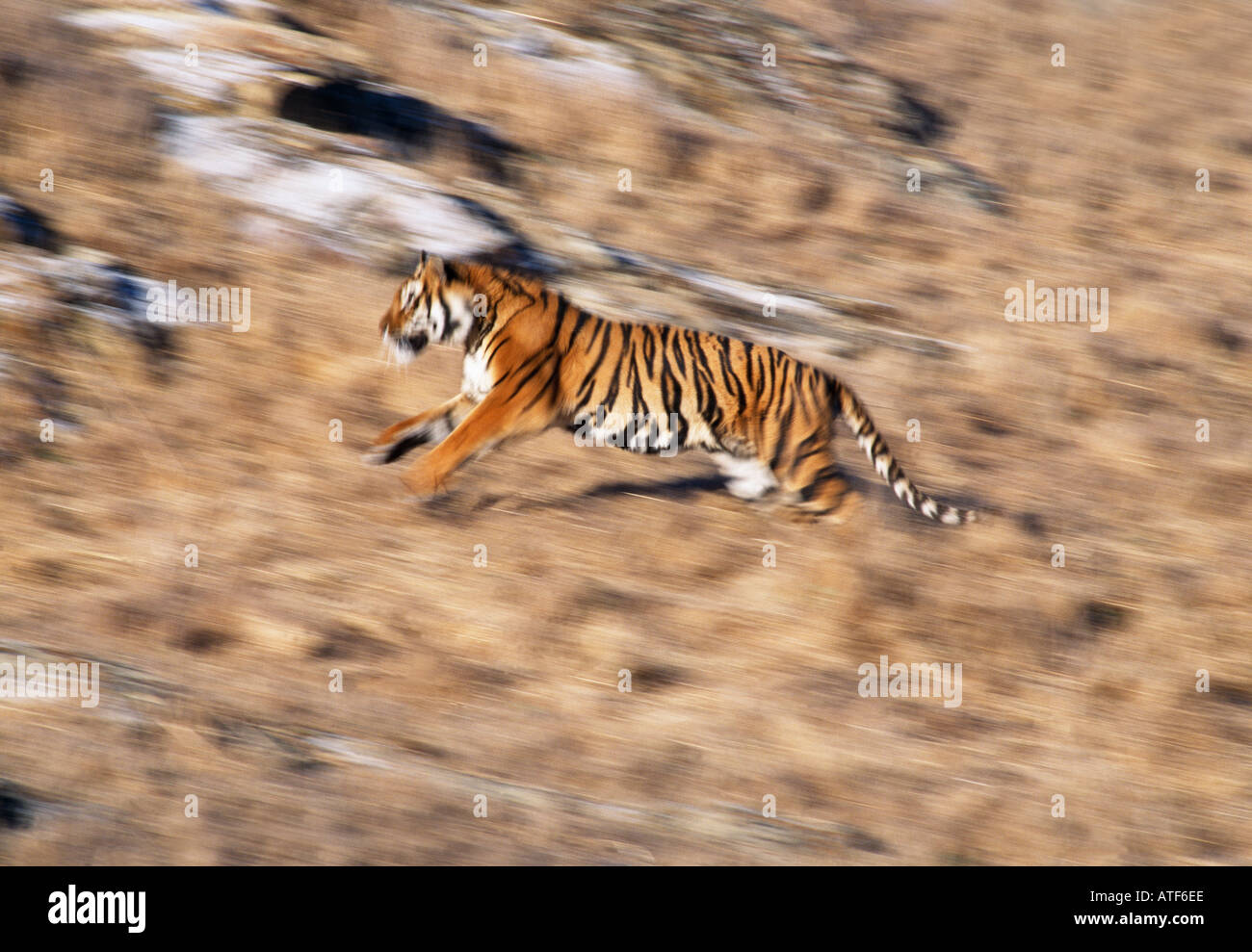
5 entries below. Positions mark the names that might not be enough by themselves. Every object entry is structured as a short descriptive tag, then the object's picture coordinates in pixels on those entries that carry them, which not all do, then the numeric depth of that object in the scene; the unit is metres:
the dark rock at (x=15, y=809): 8.20
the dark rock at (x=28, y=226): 13.30
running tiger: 10.94
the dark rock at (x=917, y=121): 20.31
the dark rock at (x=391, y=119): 15.91
